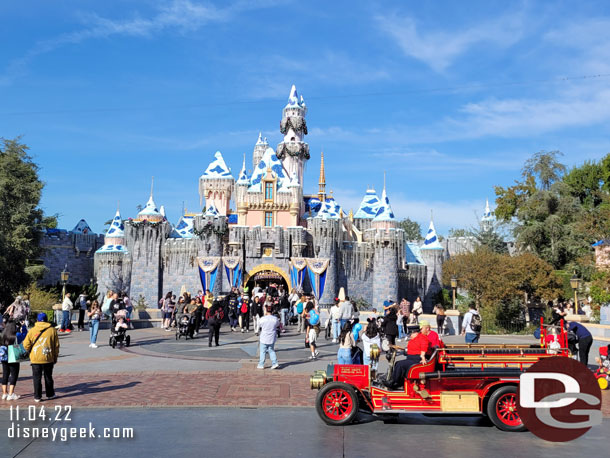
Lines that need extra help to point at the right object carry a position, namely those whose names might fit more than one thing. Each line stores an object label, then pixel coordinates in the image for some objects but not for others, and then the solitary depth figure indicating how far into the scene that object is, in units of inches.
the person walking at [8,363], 357.4
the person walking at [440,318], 723.9
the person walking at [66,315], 792.8
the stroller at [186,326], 737.6
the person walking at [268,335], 482.0
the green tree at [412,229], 3139.8
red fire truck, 294.0
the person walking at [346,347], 391.5
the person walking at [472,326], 528.7
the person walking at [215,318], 647.1
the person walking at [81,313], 850.1
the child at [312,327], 564.8
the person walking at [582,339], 433.7
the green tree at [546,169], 1834.4
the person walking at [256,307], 823.5
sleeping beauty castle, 1654.8
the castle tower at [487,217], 2517.5
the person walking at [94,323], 628.4
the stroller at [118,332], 645.9
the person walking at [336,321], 687.7
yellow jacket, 348.8
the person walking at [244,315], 864.3
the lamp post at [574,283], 960.3
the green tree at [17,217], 1112.2
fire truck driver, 316.5
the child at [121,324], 651.6
